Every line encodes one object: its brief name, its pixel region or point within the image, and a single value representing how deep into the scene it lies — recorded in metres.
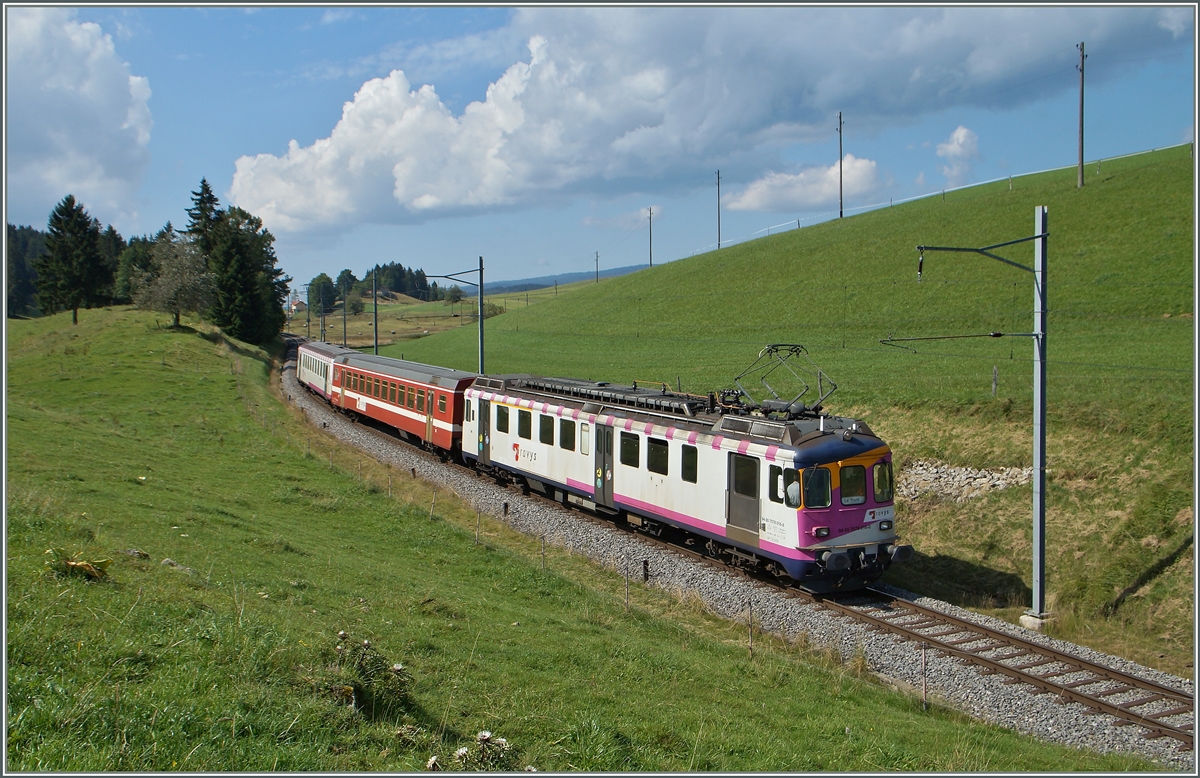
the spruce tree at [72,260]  71.12
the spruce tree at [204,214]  88.31
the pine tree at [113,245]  107.30
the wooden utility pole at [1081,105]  51.53
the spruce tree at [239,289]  70.94
